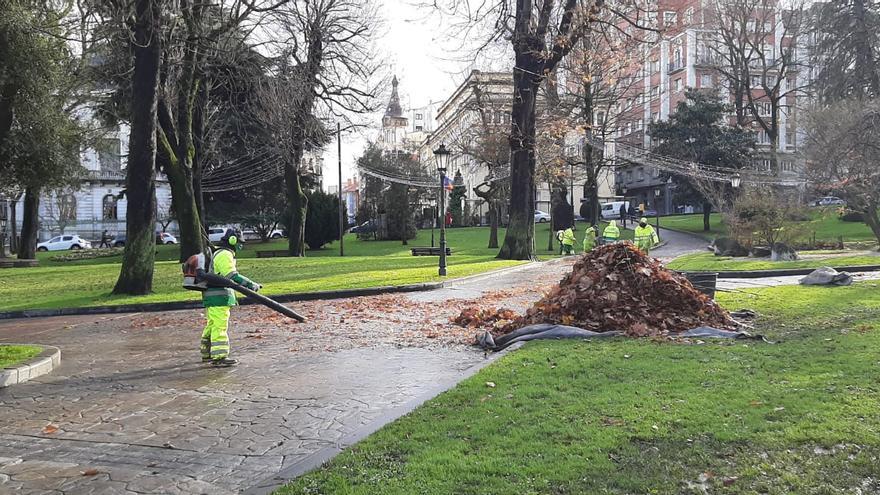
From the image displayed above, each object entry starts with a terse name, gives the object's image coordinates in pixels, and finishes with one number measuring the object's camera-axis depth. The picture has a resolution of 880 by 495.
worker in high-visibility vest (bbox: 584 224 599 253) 24.02
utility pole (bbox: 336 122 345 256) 37.90
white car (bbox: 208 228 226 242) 50.51
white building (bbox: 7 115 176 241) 58.97
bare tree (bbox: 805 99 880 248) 25.52
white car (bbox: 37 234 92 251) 53.90
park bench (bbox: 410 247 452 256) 34.62
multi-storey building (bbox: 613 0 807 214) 48.53
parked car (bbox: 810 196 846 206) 33.75
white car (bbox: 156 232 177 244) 55.03
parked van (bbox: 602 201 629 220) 64.88
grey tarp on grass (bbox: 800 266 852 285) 13.69
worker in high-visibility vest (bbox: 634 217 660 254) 19.42
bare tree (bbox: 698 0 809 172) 47.84
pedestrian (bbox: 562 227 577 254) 33.19
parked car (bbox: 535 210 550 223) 68.12
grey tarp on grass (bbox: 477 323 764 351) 8.34
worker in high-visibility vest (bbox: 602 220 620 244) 22.62
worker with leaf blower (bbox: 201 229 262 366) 8.12
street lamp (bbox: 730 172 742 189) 33.21
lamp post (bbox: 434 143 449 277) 21.25
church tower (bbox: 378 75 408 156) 58.65
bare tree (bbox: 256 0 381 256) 24.09
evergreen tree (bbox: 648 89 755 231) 47.97
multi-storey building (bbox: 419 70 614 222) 37.75
